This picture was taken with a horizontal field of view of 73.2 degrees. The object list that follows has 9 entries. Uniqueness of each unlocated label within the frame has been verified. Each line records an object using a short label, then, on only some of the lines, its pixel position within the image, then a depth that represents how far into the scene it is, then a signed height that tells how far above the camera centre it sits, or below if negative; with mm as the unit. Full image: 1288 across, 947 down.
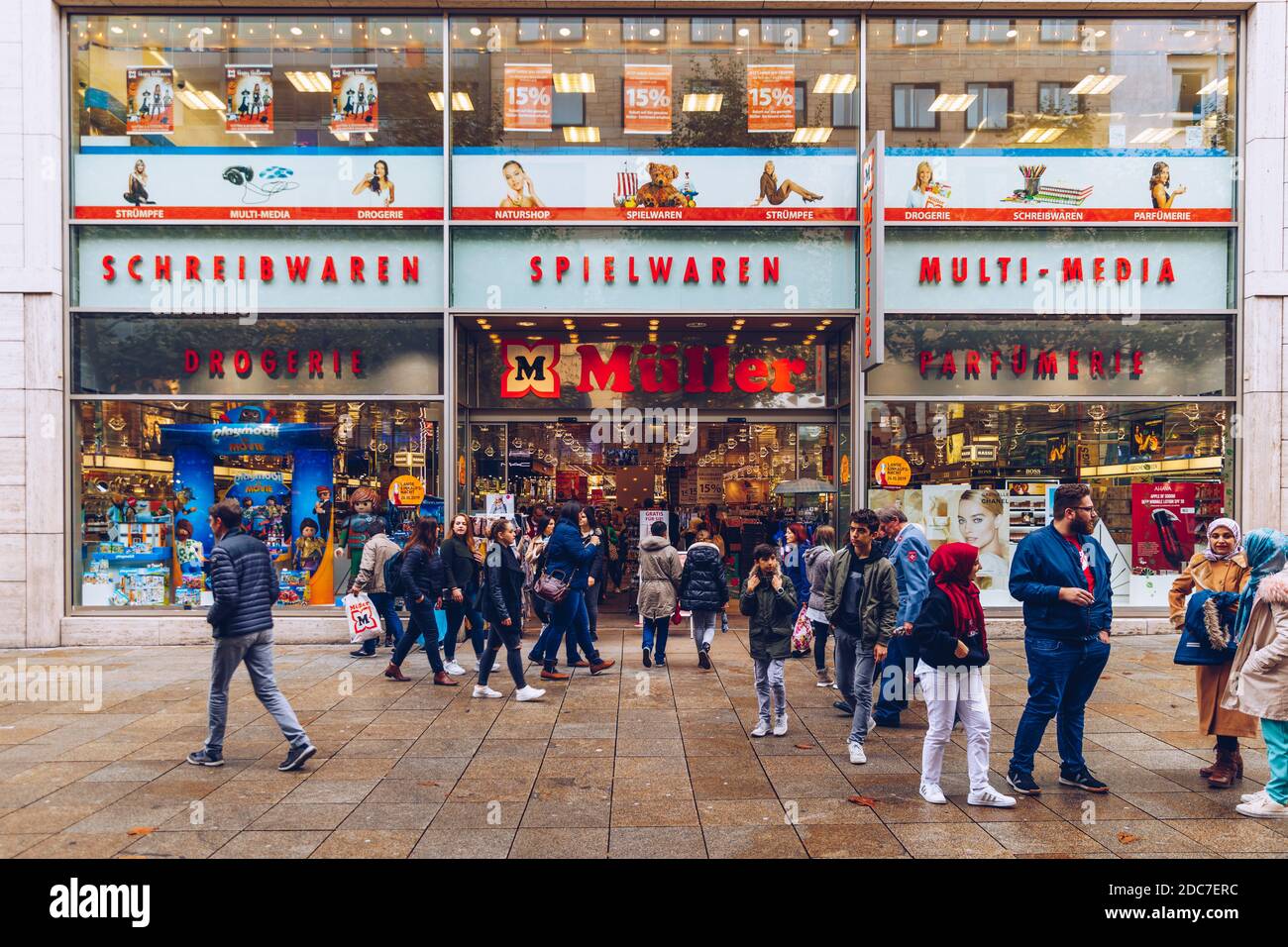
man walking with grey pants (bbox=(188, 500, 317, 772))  6344 -1165
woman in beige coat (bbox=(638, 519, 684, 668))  10125 -1424
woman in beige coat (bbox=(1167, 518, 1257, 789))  5973 -1141
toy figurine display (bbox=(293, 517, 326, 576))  11969 -1133
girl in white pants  5562 -1226
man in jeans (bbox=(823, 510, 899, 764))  6793 -1127
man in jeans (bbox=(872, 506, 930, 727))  7266 -1061
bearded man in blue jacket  5719 -1032
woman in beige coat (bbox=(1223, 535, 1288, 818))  5324 -1334
